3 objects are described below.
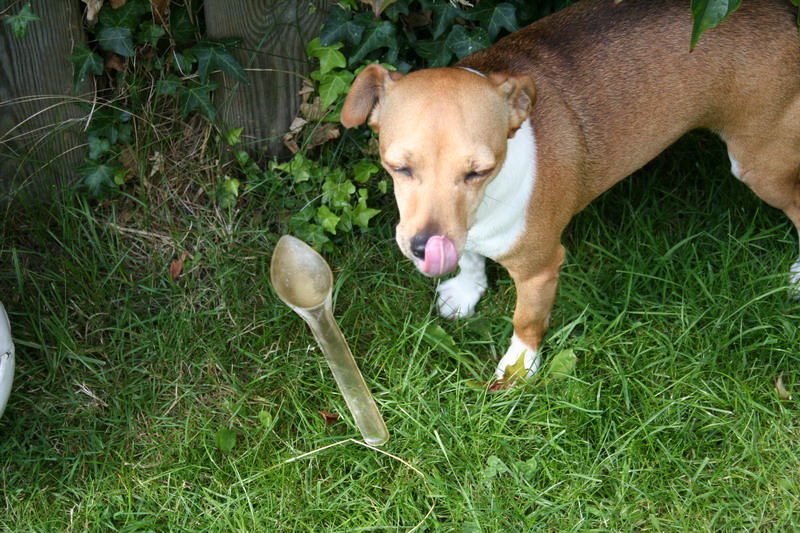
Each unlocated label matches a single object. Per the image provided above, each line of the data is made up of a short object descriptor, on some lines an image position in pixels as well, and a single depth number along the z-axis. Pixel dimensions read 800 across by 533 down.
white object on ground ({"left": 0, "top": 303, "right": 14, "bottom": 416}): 2.60
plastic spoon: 2.61
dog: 2.56
